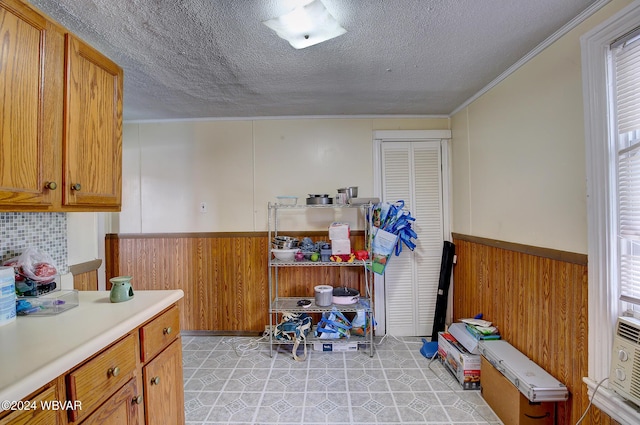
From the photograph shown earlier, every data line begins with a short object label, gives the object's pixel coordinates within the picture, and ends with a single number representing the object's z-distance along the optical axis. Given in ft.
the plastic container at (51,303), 3.67
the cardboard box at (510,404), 4.66
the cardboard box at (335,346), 7.77
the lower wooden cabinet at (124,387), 2.46
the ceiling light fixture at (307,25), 4.04
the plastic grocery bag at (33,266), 3.99
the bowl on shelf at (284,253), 7.82
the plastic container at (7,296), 3.34
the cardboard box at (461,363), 6.08
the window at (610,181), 3.75
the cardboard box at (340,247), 7.83
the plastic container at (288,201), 8.63
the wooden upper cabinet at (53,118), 3.08
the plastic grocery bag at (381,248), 7.61
